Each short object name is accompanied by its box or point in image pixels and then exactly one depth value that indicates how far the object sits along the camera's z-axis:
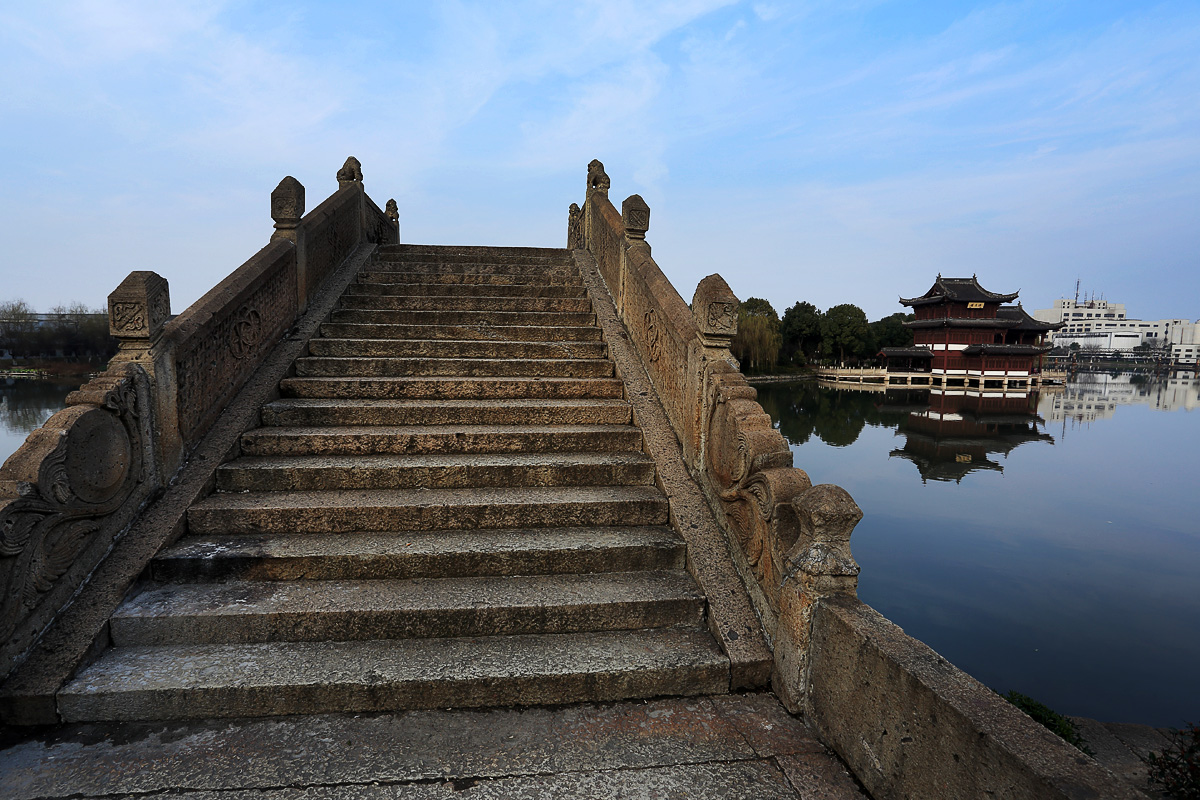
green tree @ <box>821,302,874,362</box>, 61.00
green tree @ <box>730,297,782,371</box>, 50.99
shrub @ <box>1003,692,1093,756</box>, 6.71
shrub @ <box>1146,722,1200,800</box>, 4.39
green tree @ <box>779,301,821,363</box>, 63.50
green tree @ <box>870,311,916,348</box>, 66.31
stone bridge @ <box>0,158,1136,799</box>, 2.20
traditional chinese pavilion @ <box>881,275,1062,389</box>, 43.38
